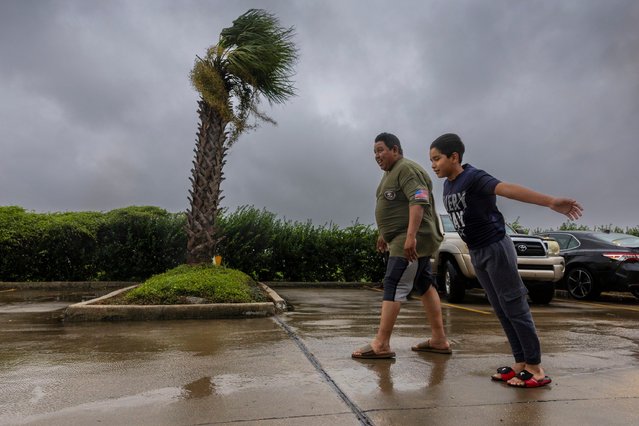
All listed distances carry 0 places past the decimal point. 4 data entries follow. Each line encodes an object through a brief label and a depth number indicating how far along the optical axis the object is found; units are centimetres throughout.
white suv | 947
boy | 353
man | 432
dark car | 1031
